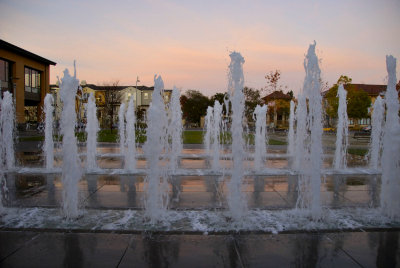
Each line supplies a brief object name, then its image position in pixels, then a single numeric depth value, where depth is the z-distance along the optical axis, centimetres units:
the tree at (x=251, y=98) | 6181
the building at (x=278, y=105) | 5425
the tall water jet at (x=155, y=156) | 482
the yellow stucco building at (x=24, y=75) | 3158
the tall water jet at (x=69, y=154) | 488
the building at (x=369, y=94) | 6594
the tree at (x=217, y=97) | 6573
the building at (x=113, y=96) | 3962
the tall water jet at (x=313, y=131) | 505
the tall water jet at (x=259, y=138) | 1012
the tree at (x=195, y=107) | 6725
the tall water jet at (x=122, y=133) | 1440
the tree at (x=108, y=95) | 3879
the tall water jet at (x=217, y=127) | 994
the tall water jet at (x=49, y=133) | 970
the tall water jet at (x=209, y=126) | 1507
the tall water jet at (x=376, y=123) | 1119
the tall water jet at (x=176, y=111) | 1319
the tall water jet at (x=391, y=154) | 504
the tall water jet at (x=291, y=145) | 1491
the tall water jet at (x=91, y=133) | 1016
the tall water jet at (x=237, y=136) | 484
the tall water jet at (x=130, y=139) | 978
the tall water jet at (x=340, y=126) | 1045
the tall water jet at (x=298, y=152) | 1052
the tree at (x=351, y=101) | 5209
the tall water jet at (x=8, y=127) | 974
